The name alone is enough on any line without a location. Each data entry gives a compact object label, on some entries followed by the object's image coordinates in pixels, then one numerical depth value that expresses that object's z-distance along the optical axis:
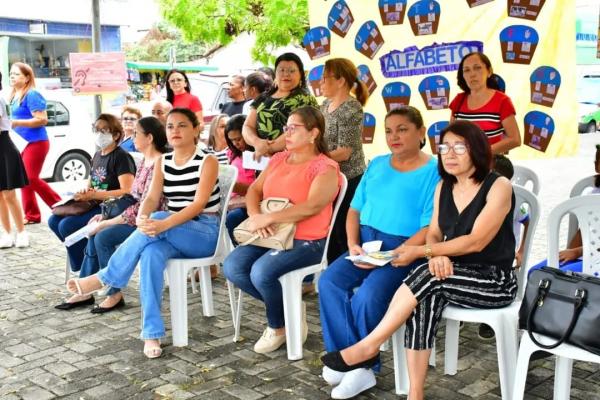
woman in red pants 7.37
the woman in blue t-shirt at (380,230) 3.35
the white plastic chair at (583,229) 3.22
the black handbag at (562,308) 2.59
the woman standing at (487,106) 4.63
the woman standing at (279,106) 4.79
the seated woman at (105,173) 5.11
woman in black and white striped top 4.07
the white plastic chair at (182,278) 4.15
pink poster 7.73
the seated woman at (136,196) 4.73
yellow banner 4.88
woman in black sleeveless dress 3.08
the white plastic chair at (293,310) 3.88
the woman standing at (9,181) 6.95
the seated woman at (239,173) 5.05
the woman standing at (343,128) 4.47
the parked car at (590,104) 20.70
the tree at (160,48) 42.94
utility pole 7.86
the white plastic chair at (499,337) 3.08
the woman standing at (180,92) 6.92
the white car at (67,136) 11.66
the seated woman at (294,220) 3.89
